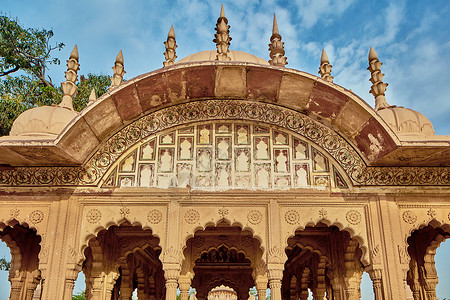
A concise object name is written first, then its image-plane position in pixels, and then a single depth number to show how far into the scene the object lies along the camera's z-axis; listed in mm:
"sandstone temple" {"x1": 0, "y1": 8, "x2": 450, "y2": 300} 7117
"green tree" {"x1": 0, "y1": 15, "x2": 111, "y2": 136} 14797
